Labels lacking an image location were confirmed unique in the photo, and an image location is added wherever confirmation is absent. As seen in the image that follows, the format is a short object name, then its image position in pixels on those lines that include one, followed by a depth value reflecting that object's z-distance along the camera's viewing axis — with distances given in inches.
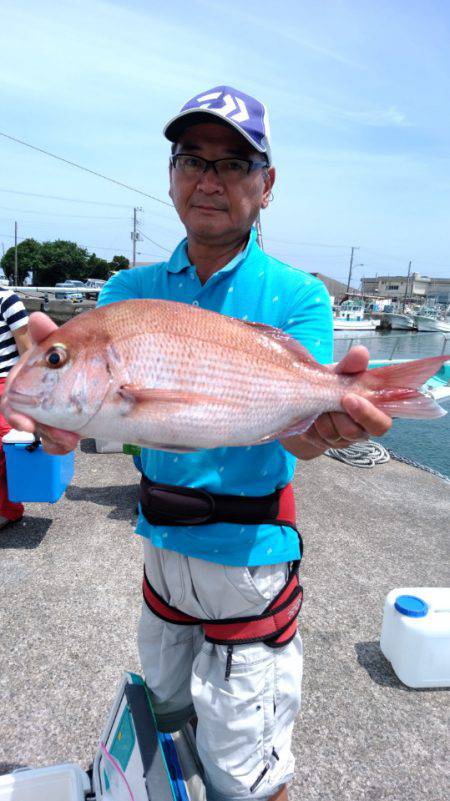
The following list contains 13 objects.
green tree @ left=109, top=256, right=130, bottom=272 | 2839.1
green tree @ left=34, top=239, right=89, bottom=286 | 3019.2
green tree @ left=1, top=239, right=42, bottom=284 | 3002.0
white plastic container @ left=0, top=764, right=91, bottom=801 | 70.9
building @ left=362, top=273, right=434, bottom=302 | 4077.3
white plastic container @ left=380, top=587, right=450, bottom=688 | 109.4
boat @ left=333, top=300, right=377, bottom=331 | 1482.4
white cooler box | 64.7
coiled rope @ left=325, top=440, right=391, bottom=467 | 261.6
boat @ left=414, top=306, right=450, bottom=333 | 1811.0
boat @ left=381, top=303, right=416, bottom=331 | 2012.7
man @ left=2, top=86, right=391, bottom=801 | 64.5
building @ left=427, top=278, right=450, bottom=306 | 4190.5
